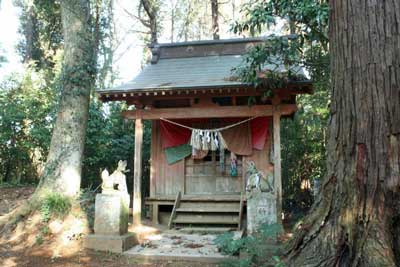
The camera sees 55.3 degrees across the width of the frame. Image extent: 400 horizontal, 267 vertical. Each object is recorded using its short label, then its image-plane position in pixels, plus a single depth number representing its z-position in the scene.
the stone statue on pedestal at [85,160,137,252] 6.63
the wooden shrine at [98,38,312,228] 8.56
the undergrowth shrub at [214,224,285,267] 4.93
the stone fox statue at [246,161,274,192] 6.77
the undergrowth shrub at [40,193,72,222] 7.74
